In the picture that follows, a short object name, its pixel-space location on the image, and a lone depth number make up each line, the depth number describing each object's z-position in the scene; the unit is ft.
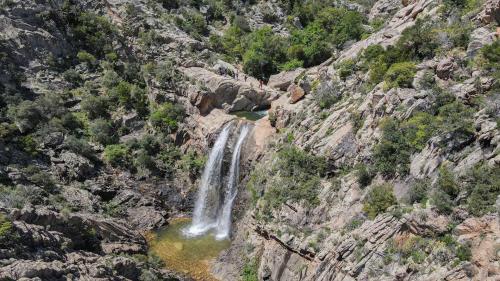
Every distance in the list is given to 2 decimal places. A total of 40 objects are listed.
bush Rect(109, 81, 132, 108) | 161.59
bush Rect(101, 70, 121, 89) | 166.71
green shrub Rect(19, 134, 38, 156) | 130.93
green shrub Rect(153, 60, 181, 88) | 164.56
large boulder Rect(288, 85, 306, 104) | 136.98
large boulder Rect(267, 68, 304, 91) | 165.99
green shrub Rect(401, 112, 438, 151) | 87.86
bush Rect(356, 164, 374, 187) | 94.15
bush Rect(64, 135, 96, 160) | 141.49
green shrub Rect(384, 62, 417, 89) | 100.32
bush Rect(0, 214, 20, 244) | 81.66
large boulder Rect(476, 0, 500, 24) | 97.07
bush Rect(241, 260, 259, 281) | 106.11
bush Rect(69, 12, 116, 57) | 179.42
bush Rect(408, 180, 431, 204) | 80.28
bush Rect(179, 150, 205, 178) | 144.05
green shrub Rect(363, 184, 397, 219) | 85.10
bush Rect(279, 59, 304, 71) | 173.99
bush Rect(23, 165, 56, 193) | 119.14
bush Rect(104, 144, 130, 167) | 146.72
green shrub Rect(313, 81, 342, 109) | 120.98
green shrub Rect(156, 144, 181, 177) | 149.63
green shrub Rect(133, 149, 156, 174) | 147.23
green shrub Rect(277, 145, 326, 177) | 107.04
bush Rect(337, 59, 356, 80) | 124.67
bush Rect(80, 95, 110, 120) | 157.17
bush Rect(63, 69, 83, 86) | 166.50
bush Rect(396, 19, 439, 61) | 104.78
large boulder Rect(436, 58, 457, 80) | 95.55
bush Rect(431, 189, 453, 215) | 74.54
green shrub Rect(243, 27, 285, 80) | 177.47
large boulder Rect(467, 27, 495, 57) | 94.17
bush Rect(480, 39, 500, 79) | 86.38
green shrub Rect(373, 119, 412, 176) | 89.86
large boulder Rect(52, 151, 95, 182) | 134.00
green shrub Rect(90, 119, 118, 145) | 151.12
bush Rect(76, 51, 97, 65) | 172.96
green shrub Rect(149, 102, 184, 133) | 155.74
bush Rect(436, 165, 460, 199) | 75.87
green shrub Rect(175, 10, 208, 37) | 194.70
